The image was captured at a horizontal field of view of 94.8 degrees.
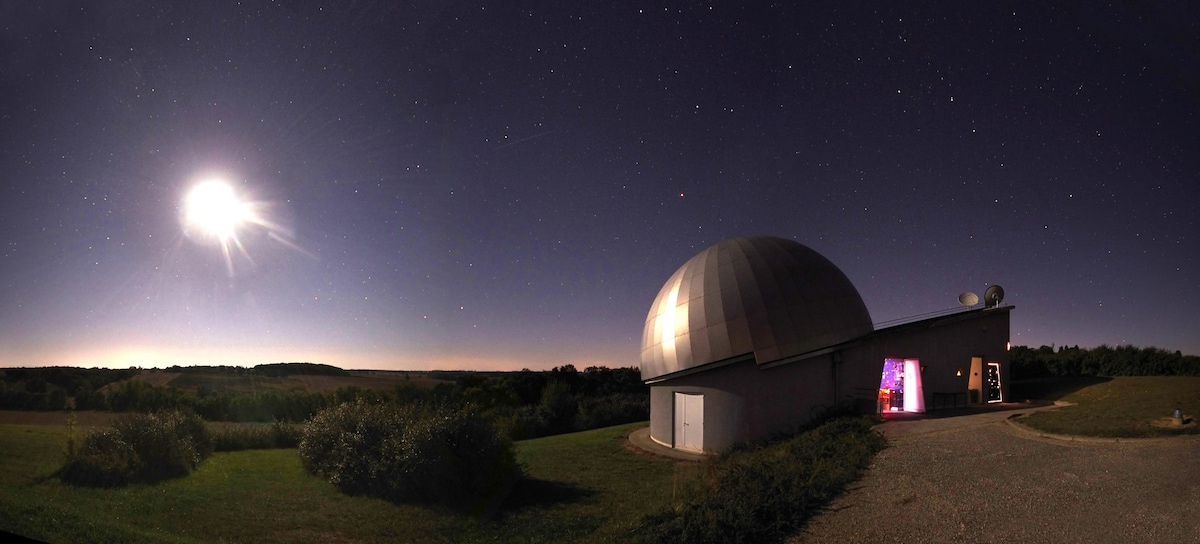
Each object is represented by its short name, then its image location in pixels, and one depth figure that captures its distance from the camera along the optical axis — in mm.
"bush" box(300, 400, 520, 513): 11539
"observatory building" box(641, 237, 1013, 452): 16406
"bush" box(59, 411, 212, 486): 11227
